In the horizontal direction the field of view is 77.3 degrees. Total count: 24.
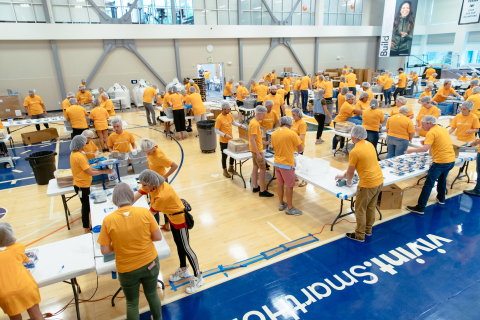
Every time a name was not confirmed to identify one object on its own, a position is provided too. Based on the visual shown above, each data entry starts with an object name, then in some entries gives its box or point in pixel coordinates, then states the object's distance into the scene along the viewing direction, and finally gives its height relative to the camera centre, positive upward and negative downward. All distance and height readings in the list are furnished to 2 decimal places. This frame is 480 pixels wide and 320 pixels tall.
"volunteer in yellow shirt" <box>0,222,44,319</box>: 2.62 -1.81
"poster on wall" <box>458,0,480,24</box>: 15.59 +2.00
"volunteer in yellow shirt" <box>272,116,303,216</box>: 5.08 -1.51
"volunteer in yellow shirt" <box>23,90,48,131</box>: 11.30 -1.45
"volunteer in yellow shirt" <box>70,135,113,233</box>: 4.53 -1.61
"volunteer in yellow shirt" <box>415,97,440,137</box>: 7.11 -1.32
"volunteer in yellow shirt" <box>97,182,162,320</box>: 2.71 -1.56
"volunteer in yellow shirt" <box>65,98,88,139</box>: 8.67 -1.43
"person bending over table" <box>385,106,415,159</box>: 6.33 -1.57
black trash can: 7.01 -2.26
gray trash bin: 9.20 -2.22
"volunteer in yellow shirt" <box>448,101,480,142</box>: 6.09 -1.41
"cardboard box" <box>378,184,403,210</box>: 5.55 -2.54
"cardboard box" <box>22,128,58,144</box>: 10.70 -2.42
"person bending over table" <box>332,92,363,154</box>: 8.09 -1.42
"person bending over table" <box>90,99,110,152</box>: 8.73 -1.48
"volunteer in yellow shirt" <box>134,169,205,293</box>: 3.27 -1.60
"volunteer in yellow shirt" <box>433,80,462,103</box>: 10.27 -1.34
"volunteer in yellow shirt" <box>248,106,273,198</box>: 5.74 -1.64
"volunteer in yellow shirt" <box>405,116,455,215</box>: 5.03 -1.59
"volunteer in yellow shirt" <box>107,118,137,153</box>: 5.88 -1.45
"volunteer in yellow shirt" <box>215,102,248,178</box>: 6.98 -1.54
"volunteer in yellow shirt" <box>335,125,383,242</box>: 4.25 -1.64
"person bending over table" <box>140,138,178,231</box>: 4.50 -1.40
